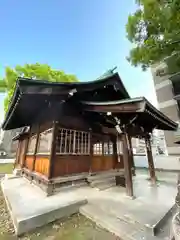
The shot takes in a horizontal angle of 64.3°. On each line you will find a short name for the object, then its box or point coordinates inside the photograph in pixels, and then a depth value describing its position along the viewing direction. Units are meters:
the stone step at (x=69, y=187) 4.99
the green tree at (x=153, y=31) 6.17
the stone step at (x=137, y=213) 2.82
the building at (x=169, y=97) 14.41
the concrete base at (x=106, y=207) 2.92
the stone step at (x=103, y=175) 5.76
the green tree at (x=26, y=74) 13.27
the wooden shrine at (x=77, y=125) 4.54
